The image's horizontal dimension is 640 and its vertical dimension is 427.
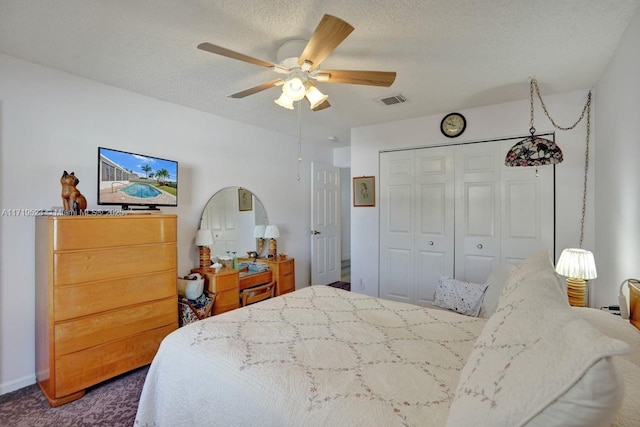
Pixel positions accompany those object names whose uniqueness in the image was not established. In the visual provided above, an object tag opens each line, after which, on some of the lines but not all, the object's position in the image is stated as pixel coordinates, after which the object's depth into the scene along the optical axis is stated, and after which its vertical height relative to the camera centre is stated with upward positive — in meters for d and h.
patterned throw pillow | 2.54 -0.78
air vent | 3.00 +1.18
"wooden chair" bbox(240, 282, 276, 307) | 3.48 -1.03
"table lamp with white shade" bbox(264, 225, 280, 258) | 4.05 -0.34
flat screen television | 2.52 +0.30
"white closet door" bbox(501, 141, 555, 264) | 3.04 +0.01
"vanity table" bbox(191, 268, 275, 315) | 3.10 -0.81
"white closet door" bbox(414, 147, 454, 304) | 3.55 -0.09
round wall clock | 3.42 +1.04
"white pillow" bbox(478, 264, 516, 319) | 2.19 -0.62
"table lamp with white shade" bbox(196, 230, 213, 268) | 3.24 -0.36
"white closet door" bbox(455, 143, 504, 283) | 3.30 +0.02
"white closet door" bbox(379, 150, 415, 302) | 3.80 -0.19
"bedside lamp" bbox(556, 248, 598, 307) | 2.13 -0.44
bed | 0.56 -0.65
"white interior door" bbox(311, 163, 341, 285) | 4.83 -0.22
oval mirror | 3.50 -0.10
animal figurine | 2.13 +0.12
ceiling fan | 1.57 +0.89
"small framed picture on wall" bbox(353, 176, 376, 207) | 4.08 +0.30
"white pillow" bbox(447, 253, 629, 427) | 0.51 -0.33
